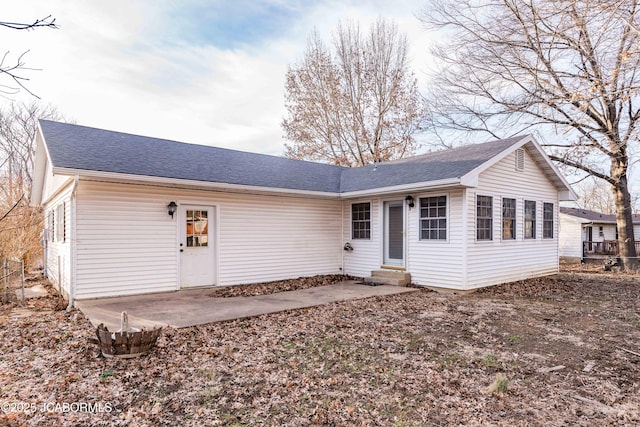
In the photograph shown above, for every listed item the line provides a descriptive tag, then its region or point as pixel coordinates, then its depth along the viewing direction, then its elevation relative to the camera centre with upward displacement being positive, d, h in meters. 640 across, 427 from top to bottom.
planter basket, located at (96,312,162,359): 4.16 -1.38
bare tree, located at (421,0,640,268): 6.08 +4.00
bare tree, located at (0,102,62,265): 9.34 +3.26
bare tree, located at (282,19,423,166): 21.22 +7.14
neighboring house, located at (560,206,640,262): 19.63 -1.11
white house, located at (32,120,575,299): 7.28 +0.12
